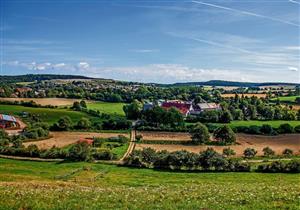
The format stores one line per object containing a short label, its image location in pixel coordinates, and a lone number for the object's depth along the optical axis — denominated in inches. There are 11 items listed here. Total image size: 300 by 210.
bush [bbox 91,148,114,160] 2310.5
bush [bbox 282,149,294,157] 2526.6
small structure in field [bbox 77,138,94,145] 2768.2
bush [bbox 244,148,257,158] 2437.3
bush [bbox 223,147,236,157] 2434.9
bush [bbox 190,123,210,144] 2979.8
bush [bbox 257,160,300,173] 1967.3
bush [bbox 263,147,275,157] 2483.6
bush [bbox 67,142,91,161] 2260.1
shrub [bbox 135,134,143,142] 3086.6
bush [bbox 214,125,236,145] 2984.7
